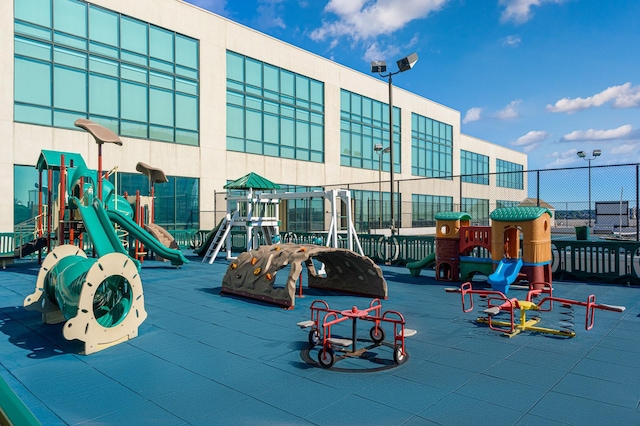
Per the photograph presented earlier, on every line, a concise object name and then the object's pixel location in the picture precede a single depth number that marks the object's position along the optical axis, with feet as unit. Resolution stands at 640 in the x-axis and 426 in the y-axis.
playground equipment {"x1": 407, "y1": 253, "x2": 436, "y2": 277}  50.84
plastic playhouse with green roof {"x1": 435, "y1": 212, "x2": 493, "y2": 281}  44.88
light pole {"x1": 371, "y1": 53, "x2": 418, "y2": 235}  69.23
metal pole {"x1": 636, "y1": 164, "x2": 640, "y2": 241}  45.83
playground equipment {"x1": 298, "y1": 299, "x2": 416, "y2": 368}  20.68
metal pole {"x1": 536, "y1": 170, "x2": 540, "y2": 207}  54.34
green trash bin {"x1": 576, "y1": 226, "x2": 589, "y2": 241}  49.63
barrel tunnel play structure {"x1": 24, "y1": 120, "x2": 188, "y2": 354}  22.70
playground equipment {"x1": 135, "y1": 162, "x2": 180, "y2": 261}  66.32
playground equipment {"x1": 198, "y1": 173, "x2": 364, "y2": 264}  64.34
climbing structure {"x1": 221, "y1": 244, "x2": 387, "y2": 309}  34.58
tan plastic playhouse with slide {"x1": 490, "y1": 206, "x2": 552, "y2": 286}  40.37
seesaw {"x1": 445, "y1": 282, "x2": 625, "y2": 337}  25.50
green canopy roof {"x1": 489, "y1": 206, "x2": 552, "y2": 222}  40.57
